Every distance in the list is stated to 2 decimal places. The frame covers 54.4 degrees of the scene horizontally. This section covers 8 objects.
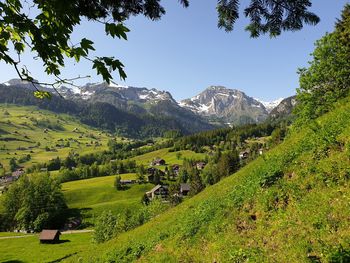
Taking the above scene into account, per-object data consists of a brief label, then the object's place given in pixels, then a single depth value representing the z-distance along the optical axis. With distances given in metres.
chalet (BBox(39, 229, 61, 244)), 110.56
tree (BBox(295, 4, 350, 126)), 44.59
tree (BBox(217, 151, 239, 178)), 159.85
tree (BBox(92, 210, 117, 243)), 68.30
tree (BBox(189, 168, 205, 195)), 127.34
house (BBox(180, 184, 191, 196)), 181.25
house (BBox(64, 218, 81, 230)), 148.66
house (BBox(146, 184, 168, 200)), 184.44
